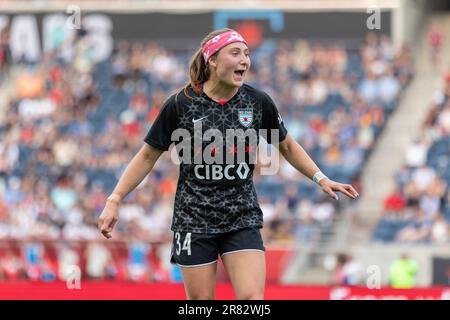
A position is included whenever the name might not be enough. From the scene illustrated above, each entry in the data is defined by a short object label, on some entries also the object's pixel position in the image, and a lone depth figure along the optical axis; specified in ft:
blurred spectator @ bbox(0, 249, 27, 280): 58.95
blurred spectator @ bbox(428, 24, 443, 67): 71.82
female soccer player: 22.40
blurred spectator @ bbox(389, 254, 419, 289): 52.70
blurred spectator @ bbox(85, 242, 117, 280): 57.72
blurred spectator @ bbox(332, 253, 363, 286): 53.67
